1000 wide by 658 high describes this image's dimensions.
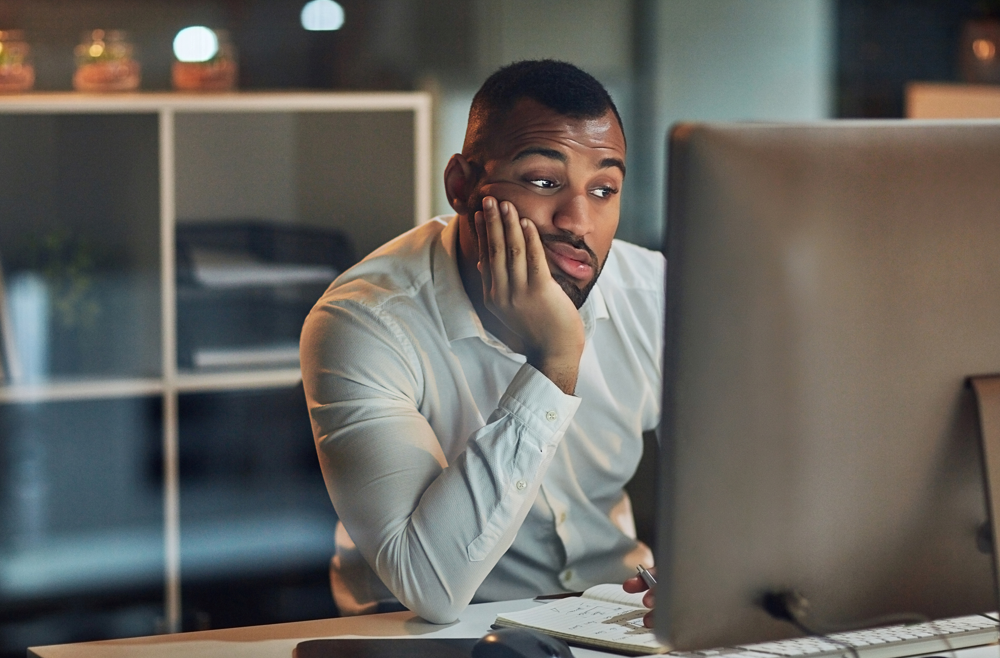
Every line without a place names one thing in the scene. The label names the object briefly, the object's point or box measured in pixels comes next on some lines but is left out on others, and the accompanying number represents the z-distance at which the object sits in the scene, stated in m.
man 2.30
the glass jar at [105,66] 3.03
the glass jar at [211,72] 3.10
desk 2.20
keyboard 2.15
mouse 2.08
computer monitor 1.57
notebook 2.18
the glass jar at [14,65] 2.99
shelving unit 3.02
